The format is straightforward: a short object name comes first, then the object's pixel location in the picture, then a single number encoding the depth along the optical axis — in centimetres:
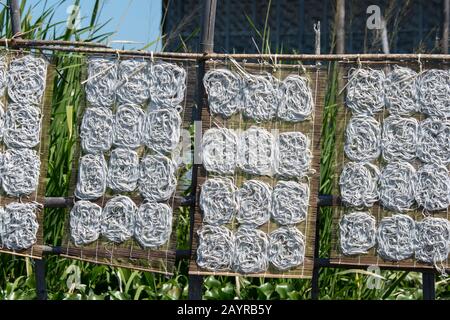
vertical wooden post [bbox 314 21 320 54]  467
